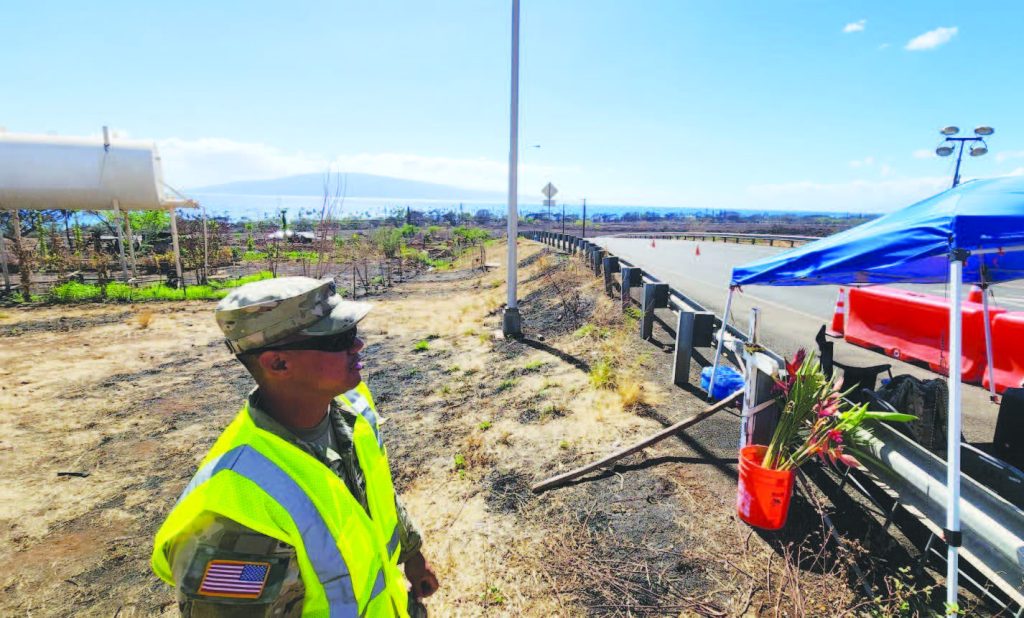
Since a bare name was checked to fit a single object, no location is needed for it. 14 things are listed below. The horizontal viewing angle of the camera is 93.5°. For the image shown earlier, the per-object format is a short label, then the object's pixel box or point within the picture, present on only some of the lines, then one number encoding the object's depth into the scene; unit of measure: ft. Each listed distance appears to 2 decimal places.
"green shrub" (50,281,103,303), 51.13
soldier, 4.26
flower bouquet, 10.50
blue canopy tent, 9.11
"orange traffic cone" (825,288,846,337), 31.01
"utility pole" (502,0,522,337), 29.19
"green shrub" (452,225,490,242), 135.26
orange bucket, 10.53
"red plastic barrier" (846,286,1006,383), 22.54
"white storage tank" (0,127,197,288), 51.80
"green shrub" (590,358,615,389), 20.42
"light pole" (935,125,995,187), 43.96
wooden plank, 13.62
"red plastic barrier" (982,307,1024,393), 20.89
